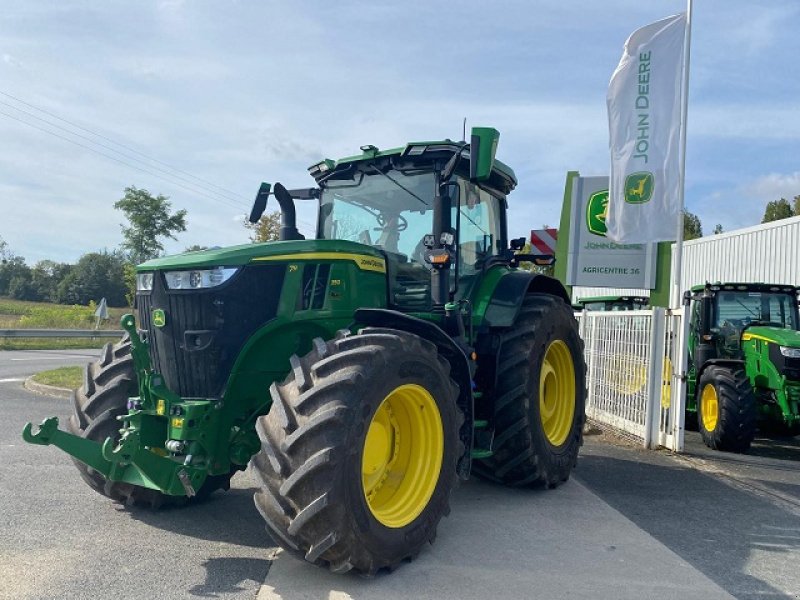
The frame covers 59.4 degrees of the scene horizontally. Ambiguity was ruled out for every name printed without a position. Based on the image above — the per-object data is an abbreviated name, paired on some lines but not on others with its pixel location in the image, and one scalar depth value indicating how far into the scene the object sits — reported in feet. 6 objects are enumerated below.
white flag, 29.94
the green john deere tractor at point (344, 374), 11.74
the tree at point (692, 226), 136.67
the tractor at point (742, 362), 27.25
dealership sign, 34.09
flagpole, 29.96
